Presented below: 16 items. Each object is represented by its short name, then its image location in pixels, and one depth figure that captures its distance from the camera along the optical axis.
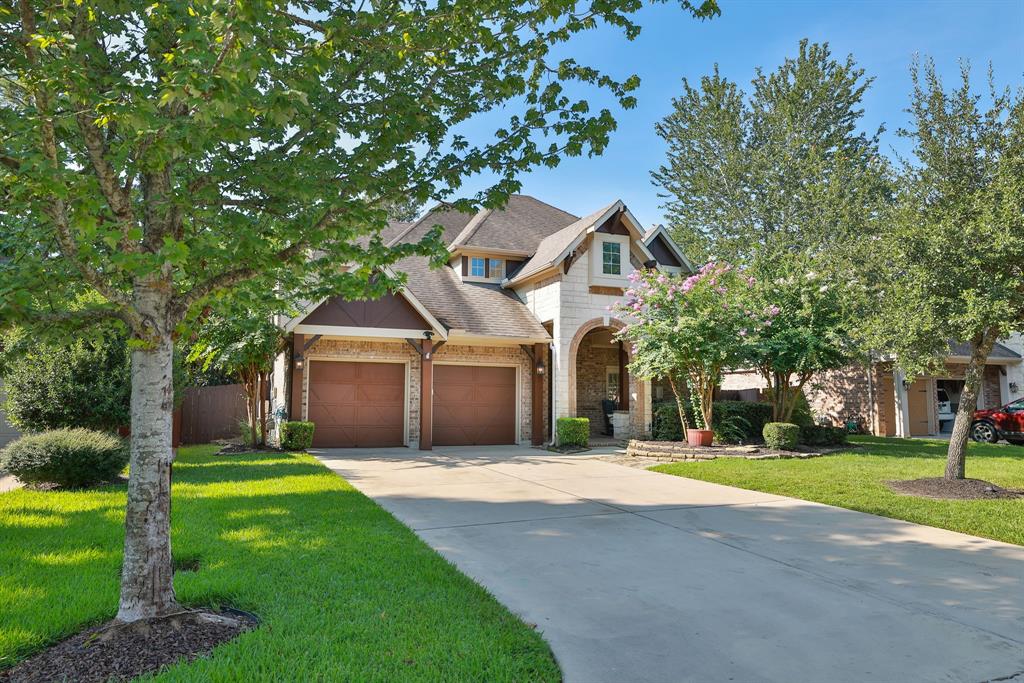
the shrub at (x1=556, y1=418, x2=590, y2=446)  16.80
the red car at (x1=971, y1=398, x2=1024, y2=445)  18.80
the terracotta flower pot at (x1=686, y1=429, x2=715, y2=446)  15.03
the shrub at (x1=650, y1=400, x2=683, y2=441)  17.69
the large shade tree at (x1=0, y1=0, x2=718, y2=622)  3.23
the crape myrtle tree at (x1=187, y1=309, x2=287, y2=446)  13.95
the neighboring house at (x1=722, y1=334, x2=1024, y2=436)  22.86
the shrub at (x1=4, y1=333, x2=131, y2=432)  10.60
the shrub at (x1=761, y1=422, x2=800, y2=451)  15.41
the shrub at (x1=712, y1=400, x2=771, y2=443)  17.42
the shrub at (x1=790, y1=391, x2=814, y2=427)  18.45
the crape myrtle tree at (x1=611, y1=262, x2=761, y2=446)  14.72
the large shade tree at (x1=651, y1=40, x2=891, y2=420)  27.58
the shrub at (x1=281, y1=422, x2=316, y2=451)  14.85
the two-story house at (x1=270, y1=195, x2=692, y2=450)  16.39
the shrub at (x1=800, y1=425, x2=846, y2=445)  17.23
